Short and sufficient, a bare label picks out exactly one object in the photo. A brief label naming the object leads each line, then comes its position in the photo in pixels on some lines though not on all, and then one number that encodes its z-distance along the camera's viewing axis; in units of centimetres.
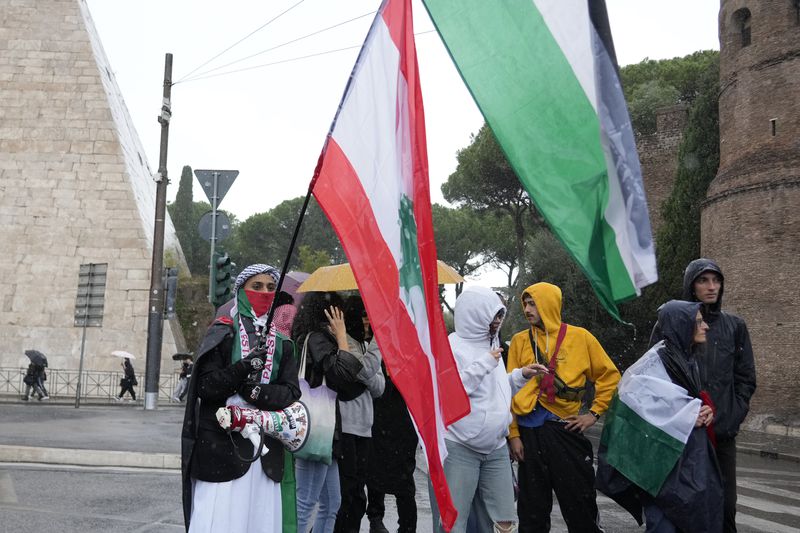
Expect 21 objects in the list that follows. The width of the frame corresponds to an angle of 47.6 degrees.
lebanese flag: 325
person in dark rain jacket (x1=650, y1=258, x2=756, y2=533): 455
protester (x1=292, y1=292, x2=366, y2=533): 498
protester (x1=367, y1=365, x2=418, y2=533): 576
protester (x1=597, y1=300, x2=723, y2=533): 414
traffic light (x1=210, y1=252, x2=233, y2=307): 1000
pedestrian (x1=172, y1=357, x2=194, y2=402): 2305
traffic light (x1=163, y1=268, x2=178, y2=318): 1820
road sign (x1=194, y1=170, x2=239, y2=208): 1232
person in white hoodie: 461
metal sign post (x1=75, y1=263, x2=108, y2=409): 1859
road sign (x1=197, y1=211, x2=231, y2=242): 1223
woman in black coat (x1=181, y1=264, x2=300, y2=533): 375
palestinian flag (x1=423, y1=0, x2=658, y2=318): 328
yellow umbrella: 606
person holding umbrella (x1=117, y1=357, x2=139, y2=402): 2321
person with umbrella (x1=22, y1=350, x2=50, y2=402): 2185
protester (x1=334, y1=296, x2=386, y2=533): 560
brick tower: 2238
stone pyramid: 2623
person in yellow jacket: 468
